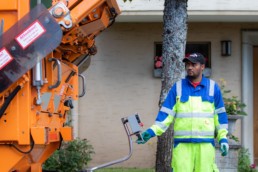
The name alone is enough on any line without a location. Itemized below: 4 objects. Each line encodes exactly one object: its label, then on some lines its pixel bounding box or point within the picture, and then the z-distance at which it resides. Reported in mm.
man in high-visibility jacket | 5773
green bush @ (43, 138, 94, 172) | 9305
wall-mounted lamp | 11992
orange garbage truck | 5254
